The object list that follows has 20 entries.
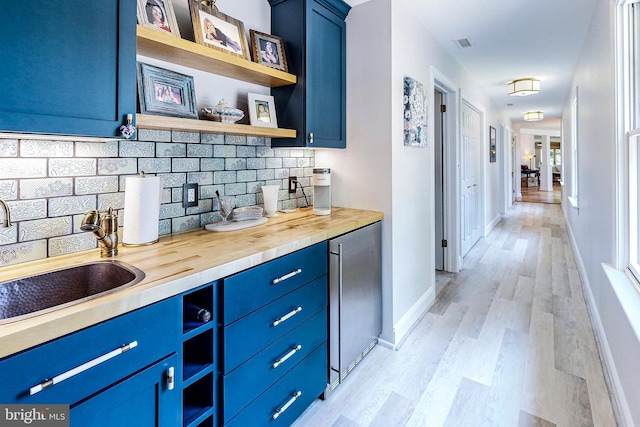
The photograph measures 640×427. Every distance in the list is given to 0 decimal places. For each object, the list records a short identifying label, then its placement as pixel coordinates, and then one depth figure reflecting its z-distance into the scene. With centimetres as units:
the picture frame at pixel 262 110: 198
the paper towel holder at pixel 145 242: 143
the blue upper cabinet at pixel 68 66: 96
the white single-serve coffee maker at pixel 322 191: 223
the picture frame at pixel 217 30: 164
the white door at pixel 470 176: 435
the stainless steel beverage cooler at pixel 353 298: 182
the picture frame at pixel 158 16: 140
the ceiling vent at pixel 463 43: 317
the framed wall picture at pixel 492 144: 621
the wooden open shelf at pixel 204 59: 138
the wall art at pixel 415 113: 244
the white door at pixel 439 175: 380
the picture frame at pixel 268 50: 195
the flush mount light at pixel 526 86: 473
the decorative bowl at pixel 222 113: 169
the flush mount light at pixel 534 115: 772
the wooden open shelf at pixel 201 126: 134
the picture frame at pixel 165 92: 145
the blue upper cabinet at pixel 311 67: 207
